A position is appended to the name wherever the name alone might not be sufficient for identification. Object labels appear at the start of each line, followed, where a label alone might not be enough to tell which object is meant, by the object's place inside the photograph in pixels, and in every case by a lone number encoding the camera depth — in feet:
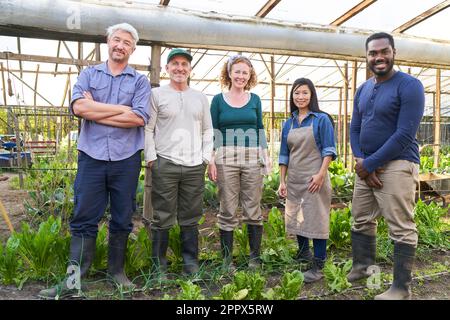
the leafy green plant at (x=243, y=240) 10.14
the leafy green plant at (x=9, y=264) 8.24
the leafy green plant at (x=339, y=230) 11.12
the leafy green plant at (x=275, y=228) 11.00
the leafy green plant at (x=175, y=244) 9.48
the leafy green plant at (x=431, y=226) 11.78
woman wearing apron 8.89
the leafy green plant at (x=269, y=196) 17.29
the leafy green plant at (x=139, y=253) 8.91
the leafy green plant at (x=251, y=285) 7.38
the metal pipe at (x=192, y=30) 10.66
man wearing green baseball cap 8.63
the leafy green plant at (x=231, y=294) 7.11
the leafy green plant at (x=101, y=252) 8.80
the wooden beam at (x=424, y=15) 15.16
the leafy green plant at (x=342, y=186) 17.80
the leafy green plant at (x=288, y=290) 7.42
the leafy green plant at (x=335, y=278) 8.36
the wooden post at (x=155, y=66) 11.85
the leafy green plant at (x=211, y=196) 16.53
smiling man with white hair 7.96
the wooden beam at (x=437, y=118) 23.16
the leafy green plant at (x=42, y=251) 8.47
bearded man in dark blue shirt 7.68
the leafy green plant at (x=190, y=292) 7.03
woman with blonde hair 9.22
